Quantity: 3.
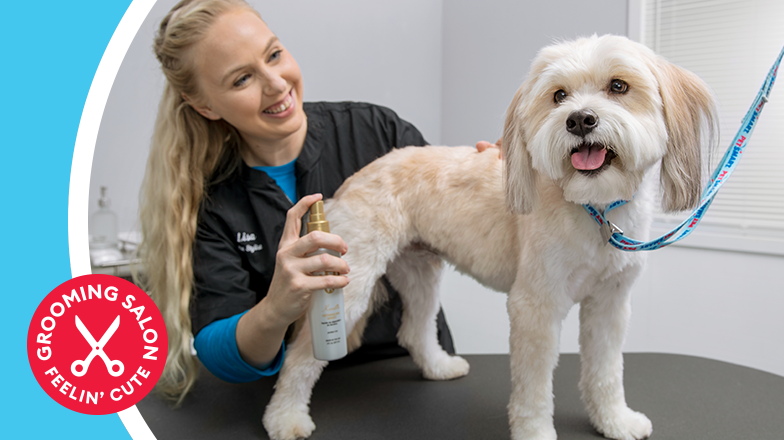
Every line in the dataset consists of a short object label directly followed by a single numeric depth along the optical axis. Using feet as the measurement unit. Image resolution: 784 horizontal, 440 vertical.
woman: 3.98
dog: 2.65
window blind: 7.22
